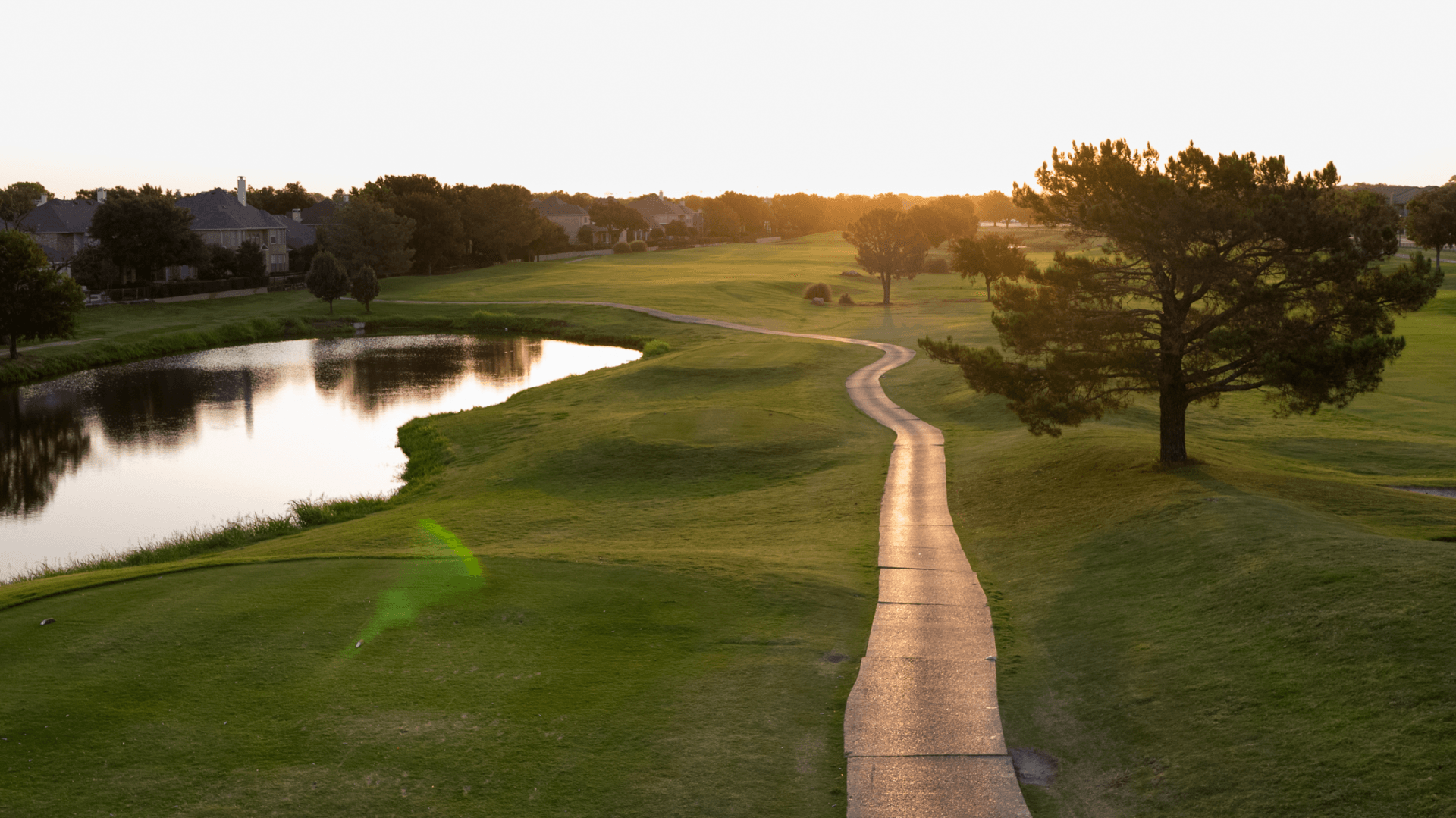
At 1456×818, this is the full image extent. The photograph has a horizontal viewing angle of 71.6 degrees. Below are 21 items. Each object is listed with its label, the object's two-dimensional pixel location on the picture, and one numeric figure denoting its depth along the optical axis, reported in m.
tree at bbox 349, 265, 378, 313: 98.62
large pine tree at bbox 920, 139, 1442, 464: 24.61
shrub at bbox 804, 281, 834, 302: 106.88
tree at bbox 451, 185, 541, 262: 141.25
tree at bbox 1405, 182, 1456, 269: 91.00
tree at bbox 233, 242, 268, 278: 108.81
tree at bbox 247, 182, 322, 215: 149.50
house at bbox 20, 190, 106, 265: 104.89
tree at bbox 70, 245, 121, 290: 93.31
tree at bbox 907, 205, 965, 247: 120.38
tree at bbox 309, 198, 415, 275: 112.44
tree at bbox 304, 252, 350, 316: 95.94
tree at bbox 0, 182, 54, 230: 138.00
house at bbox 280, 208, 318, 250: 130.25
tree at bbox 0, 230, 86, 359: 64.06
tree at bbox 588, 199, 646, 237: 192.88
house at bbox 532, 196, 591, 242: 191.38
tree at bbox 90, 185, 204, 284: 93.50
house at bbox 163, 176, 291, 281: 113.25
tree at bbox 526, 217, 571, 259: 155.12
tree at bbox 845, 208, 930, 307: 102.62
